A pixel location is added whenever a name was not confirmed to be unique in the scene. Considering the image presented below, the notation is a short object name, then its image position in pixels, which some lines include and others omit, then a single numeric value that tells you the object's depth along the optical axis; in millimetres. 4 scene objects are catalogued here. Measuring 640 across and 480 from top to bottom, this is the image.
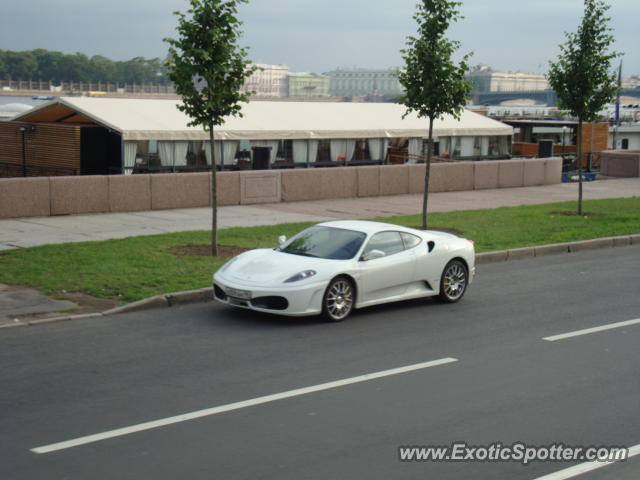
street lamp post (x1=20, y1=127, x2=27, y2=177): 30250
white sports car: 10969
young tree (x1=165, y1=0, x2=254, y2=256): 15250
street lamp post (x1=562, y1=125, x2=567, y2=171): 45178
